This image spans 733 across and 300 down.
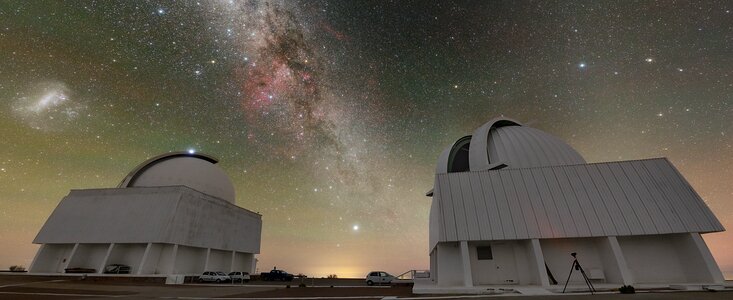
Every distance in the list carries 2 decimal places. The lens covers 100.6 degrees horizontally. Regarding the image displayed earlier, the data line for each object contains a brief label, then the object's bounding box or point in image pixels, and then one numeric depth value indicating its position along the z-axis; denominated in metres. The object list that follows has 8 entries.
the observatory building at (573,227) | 19.14
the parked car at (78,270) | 30.13
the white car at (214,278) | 31.53
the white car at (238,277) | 31.25
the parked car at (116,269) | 29.86
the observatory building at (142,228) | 31.19
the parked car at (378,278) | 28.20
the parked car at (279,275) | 36.38
